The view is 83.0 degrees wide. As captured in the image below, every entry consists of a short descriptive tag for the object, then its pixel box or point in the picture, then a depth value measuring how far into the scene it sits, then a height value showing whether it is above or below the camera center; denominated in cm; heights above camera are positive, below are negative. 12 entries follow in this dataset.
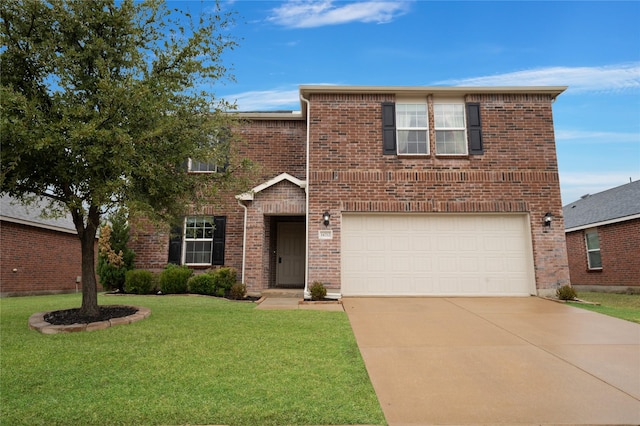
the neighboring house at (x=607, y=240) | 1410 +79
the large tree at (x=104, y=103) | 526 +247
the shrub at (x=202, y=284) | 1055 -74
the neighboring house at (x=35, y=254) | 1362 +21
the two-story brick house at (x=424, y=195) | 990 +177
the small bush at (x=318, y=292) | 914 -83
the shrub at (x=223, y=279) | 1055 -59
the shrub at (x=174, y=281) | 1084 -66
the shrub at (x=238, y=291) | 997 -89
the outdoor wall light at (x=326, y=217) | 985 +112
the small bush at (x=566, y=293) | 916 -86
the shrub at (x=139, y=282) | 1098 -70
